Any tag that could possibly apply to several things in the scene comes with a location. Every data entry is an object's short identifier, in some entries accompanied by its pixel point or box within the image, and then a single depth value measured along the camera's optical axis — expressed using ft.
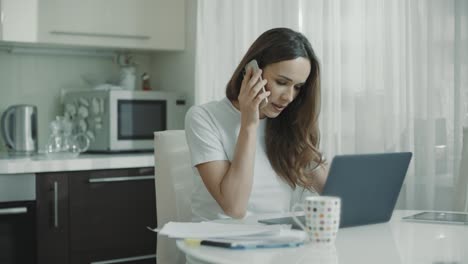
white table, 4.31
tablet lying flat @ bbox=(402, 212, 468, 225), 5.82
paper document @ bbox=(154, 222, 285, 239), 4.78
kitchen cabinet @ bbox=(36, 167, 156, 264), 10.15
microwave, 11.64
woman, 6.42
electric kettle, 11.10
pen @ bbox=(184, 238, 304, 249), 4.53
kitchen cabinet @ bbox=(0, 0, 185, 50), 11.00
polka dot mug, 4.73
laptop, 5.16
